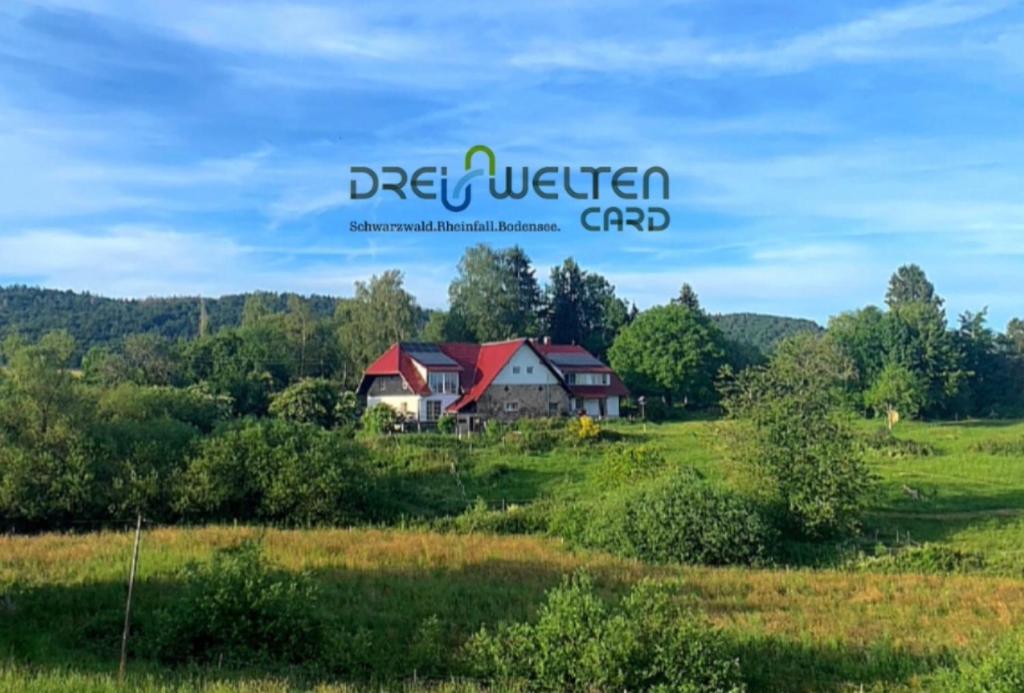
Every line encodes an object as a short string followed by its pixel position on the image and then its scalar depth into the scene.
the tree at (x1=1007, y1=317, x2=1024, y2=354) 89.75
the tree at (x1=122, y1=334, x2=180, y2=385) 59.66
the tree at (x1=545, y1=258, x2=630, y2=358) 87.44
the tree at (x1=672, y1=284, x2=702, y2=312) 84.44
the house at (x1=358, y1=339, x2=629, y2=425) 51.69
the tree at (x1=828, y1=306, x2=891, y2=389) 77.94
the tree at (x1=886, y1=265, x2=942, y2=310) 112.12
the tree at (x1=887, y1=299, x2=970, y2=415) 75.31
